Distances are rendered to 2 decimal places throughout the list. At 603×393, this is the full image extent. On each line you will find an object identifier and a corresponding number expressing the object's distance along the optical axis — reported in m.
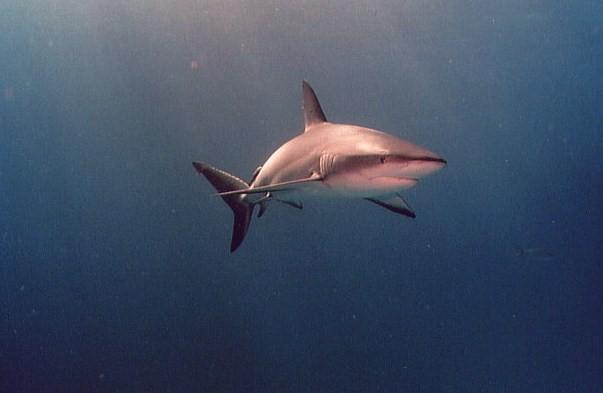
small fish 11.90
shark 4.02
